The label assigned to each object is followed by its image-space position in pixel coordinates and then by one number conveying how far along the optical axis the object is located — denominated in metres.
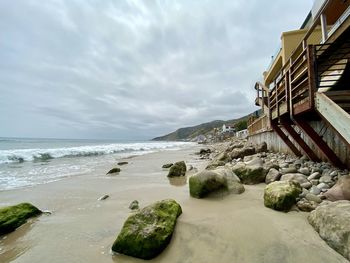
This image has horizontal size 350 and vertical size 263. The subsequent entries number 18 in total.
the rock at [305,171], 5.60
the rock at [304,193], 4.30
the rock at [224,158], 10.59
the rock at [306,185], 4.72
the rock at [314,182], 4.87
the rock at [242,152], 10.76
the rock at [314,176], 5.13
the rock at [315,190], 4.40
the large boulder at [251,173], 6.16
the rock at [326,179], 4.71
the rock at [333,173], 4.89
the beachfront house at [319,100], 4.16
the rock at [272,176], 5.80
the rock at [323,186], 4.51
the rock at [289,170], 5.81
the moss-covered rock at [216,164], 9.57
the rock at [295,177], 5.00
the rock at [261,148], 11.09
